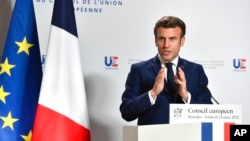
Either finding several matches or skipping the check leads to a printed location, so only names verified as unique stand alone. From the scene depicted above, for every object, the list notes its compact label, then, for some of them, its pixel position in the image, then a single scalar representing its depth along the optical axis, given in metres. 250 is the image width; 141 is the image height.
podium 6.77
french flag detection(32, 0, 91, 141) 7.07
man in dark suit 7.54
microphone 7.58
